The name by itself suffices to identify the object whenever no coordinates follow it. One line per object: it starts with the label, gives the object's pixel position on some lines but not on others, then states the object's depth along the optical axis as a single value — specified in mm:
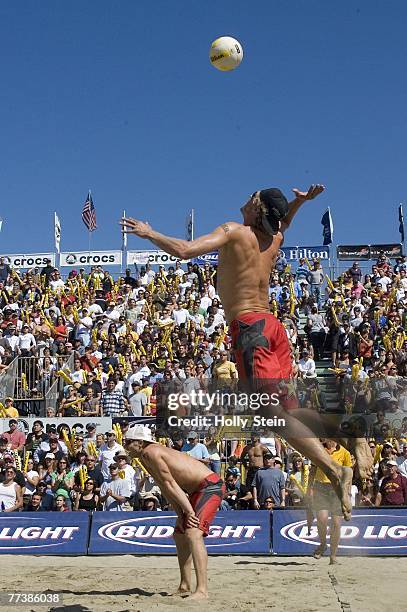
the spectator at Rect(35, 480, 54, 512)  12320
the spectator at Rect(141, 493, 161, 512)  11883
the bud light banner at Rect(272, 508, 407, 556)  10719
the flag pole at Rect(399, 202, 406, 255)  30356
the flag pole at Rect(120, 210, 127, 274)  26312
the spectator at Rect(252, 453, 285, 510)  11789
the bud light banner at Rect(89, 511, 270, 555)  10930
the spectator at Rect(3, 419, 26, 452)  13956
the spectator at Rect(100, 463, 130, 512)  12195
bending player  7402
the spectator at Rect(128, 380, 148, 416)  15039
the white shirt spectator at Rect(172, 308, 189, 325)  19197
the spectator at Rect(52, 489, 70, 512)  12188
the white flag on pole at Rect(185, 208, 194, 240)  30531
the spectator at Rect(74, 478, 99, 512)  12367
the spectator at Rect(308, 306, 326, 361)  18391
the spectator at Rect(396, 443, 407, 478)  12209
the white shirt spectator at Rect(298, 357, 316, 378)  15952
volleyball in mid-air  7629
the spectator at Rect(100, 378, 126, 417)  15188
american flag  30125
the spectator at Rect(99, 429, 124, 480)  12781
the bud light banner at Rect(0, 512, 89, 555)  11055
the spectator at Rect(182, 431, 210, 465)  12672
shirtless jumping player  5648
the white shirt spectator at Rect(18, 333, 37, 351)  18047
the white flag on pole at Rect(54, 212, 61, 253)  30412
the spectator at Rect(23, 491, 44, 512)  12258
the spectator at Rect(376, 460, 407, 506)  11555
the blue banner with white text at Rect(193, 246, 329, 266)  24641
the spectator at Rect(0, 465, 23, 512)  12367
